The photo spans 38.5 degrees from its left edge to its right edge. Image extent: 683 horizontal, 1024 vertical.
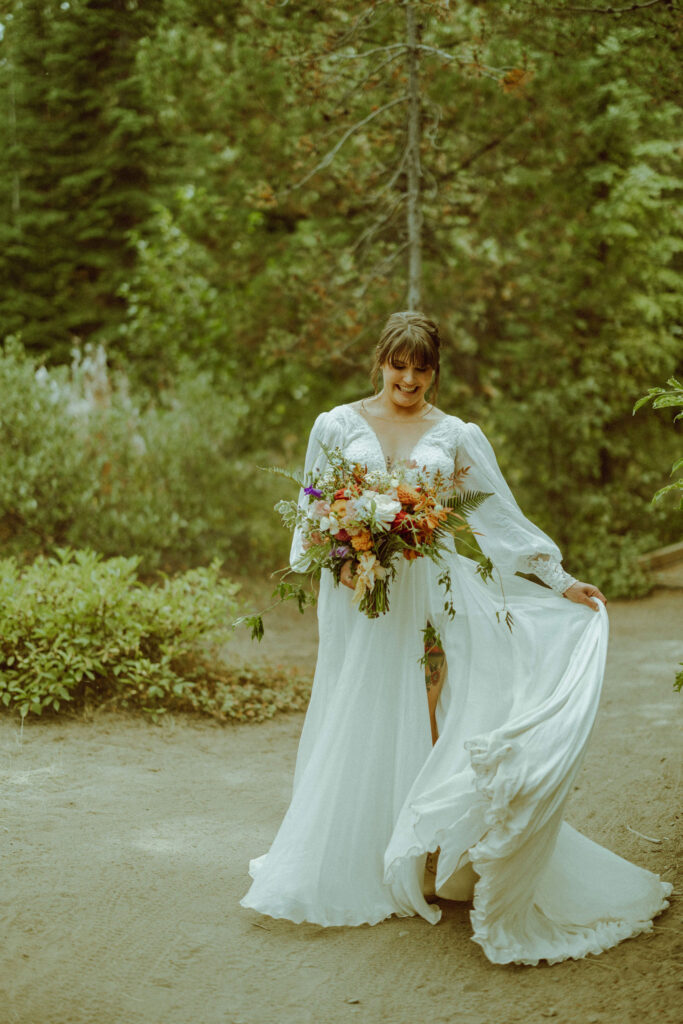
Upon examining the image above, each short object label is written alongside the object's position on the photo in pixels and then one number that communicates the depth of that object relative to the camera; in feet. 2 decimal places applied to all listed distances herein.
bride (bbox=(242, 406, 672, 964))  10.36
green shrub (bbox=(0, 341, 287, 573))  27.45
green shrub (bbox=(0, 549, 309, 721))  19.30
